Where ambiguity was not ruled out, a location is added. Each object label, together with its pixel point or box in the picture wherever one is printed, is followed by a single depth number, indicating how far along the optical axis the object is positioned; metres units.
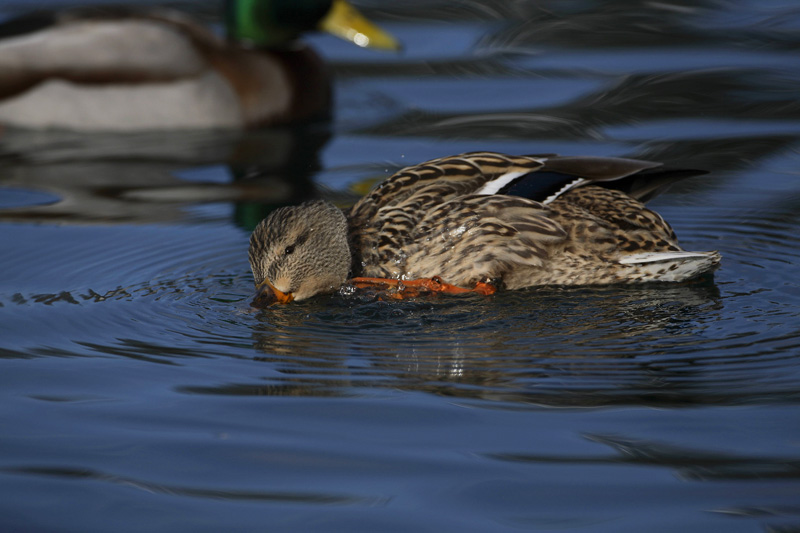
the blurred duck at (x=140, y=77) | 21.11
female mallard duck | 12.45
